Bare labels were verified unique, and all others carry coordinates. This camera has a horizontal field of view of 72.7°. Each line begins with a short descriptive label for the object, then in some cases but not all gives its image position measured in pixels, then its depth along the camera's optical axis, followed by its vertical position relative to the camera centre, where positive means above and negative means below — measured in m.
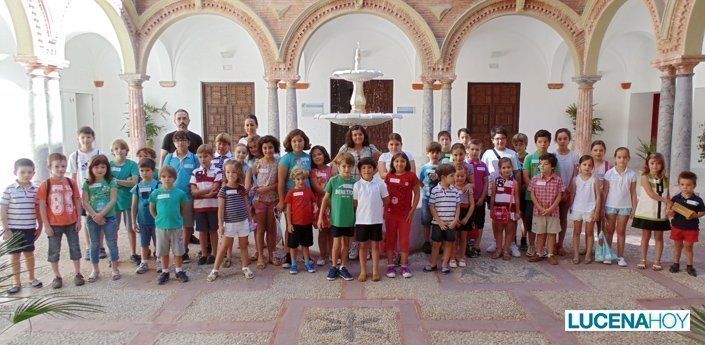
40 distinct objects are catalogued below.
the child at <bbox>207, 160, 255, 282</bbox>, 4.86 -0.79
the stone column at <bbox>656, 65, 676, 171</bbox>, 8.02 +0.43
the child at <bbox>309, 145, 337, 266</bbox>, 5.16 -0.47
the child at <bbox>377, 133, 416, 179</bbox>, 5.23 -0.23
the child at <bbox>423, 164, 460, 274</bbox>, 4.92 -0.73
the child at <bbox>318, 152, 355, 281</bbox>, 4.73 -0.71
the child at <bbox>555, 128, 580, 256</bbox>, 5.42 -0.31
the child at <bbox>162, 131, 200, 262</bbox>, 5.30 -0.32
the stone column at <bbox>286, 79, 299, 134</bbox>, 11.06 +0.75
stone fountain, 7.05 +0.44
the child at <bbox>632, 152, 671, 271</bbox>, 5.05 -0.73
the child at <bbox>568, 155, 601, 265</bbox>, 5.23 -0.73
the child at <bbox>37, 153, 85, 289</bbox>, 4.55 -0.71
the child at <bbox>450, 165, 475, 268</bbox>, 5.09 -0.83
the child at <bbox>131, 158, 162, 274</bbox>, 5.07 -0.74
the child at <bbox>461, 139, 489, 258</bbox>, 5.47 -0.52
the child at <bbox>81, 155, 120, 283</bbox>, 4.79 -0.69
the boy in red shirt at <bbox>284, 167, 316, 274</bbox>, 4.89 -0.77
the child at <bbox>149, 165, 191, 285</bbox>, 4.76 -0.83
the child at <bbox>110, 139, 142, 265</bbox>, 5.22 -0.41
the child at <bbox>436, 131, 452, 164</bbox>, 6.08 -0.10
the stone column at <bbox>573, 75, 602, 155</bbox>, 10.81 +0.48
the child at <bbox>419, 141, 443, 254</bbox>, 5.29 -0.46
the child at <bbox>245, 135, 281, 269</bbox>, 5.16 -0.54
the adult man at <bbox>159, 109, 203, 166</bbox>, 5.72 +0.01
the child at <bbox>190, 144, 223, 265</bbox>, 5.18 -0.63
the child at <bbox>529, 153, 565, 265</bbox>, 5.20 -0.68
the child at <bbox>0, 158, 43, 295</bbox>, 4.43 -0.64
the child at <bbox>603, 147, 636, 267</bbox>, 5.20 -0.63
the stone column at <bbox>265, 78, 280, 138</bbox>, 11.10 +0.69
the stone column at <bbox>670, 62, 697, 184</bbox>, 7.70 +0.31
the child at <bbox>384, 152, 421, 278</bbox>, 4.89 -0.70
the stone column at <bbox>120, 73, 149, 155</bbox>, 10.87 +0.63
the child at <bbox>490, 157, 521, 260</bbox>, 5.36 -0.70
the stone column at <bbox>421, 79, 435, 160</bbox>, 11.12 +0.55
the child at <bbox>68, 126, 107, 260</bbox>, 5.20 -0.26
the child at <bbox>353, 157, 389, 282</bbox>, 4.68 -0.70
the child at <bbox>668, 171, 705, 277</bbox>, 4.88 -0.86
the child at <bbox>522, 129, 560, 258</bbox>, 5.38 -0.42
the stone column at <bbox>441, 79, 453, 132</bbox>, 10.98 +0.74
